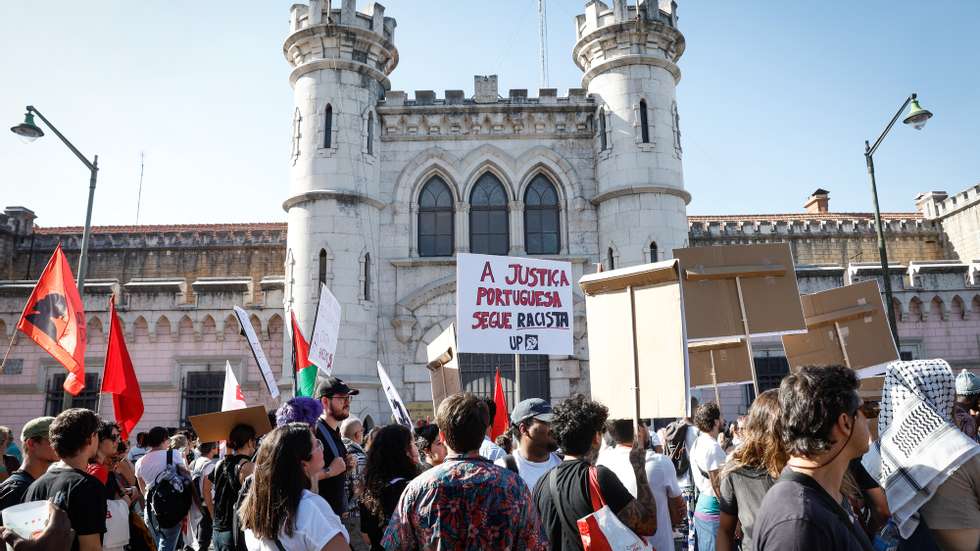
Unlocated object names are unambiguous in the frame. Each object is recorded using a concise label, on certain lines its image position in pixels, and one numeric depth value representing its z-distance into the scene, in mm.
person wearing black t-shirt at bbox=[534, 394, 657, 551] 3412
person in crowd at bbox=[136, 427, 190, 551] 7465
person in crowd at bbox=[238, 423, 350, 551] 2984
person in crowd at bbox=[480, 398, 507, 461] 6387
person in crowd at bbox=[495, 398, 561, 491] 4109
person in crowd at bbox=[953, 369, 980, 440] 5215
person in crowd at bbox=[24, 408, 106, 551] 3625
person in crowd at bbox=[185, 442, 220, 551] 6316
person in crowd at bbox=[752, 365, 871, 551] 2209
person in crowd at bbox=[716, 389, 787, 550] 3119
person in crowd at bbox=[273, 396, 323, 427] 4898
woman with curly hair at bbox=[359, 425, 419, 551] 3949
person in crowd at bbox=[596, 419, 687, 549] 4266
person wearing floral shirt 2898
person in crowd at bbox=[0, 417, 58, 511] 4177
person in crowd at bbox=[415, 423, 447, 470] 5352
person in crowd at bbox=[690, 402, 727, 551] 5285
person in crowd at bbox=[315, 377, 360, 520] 4562
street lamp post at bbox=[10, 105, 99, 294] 12859
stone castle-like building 16281
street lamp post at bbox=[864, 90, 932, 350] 12781
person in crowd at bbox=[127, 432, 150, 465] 10781
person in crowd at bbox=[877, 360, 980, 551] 2859
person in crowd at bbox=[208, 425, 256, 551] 5082
